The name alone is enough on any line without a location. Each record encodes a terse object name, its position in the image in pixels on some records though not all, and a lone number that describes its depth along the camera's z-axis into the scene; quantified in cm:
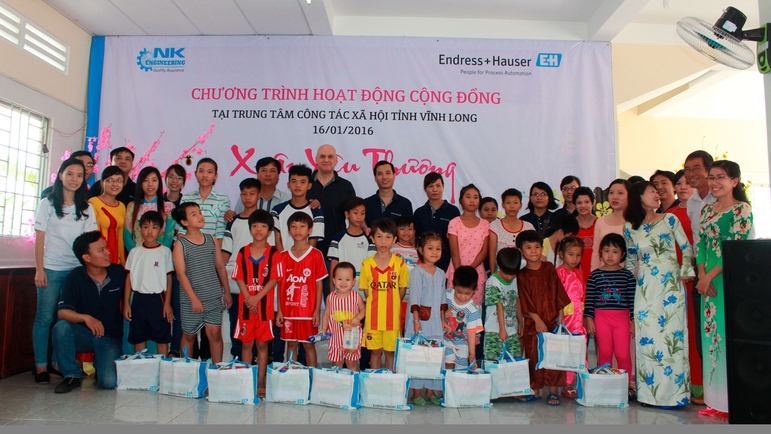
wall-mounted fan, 296
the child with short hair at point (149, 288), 331
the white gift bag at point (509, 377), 290
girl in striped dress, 305
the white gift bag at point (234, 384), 286
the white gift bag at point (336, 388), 277
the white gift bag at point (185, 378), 300
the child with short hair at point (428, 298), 306
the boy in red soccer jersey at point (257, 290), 316
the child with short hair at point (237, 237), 350
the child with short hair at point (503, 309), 311
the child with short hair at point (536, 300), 307
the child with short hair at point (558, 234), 350
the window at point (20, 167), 417
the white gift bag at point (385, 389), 275
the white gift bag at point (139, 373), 313
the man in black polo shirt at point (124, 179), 379
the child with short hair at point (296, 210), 352
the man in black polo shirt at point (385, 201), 368
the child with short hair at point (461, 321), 305
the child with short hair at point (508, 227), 353
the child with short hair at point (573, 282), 324
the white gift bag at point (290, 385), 286
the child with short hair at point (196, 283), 327
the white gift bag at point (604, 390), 289
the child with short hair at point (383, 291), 305
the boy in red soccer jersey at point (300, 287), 313
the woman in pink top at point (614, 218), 333
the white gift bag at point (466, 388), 282
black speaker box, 199
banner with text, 494
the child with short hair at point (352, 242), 337
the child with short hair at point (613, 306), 311
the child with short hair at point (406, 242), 334
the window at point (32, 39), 408
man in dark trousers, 321
